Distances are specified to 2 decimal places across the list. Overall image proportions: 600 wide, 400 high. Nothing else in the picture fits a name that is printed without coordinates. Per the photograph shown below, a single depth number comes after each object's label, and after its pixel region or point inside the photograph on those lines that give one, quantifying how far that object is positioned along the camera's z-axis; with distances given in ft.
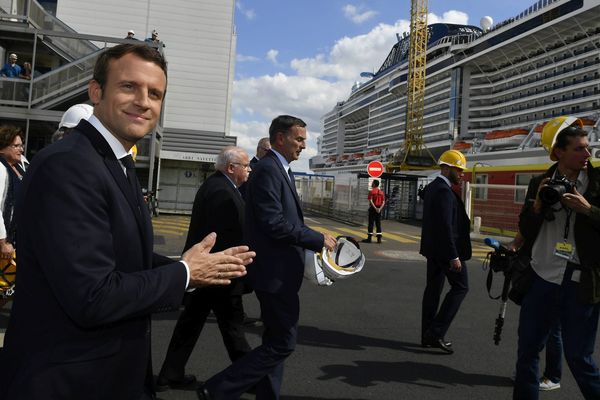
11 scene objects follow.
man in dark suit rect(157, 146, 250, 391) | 11.16
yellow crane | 227.20
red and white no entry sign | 57.62
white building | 70.59
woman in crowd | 12.01
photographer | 8.39
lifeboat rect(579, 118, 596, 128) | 114.77
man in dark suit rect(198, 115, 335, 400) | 8.84
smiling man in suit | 3.86
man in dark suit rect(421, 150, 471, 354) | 14.55
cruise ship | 140.67
